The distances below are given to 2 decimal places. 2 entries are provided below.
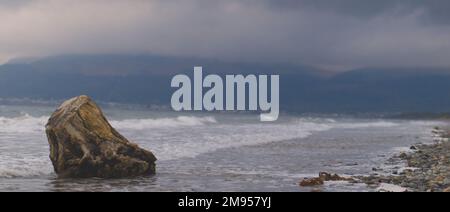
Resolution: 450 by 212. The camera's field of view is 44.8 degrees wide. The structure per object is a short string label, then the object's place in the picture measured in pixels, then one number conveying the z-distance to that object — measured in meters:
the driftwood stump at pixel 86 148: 14.27
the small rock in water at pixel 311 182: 13.61
